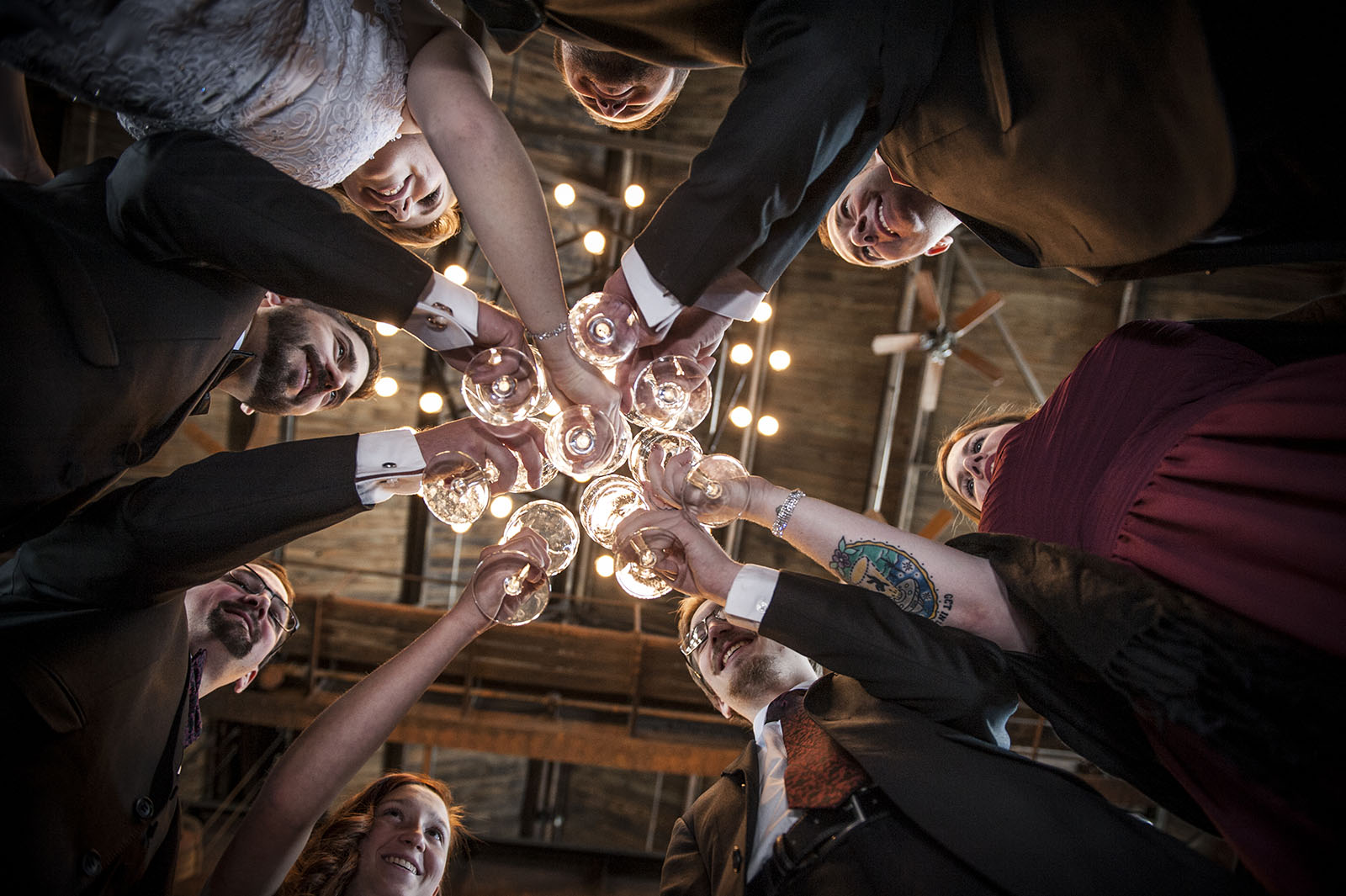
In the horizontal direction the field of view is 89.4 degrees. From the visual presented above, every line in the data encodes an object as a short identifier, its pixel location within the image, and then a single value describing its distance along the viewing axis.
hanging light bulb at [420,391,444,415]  5.54
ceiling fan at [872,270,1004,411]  5.43
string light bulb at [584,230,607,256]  5.48
